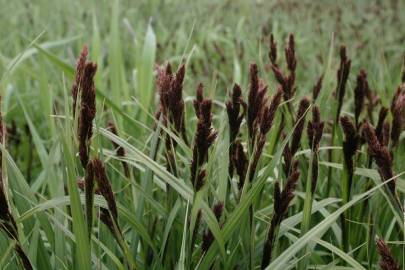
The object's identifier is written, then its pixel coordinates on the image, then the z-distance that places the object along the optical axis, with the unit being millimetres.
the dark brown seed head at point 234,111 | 846
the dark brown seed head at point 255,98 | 833
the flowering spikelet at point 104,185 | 684
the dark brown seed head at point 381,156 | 808
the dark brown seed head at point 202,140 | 727
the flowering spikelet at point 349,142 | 927
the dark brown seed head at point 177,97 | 824
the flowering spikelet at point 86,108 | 689
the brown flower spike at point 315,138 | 887
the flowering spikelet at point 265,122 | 810
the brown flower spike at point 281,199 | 774
